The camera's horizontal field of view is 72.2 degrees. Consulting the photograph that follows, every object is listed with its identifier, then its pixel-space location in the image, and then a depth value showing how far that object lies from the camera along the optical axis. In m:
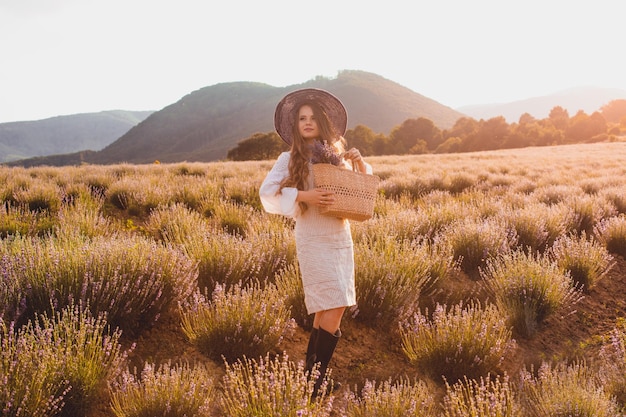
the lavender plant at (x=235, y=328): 2.87
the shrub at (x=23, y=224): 4.73
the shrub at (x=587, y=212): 6.26
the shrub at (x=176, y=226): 4.70
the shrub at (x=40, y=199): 6.48
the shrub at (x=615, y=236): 5.42
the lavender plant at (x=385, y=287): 3.55
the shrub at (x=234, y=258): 3.79
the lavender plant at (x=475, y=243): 4.74
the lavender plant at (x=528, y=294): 3.55
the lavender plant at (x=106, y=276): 2.88
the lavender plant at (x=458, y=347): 2.85
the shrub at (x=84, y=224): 4.64
